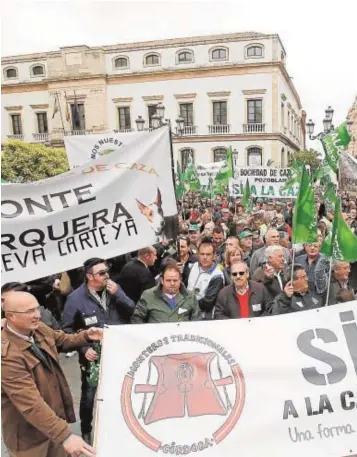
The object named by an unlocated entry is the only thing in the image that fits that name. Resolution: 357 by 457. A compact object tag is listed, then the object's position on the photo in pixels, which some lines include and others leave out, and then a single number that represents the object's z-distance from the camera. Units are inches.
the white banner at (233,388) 94.1
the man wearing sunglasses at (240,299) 142.6
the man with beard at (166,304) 130.9
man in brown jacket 90.0
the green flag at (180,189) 441.0
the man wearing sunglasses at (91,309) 132.1
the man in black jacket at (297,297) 141.5
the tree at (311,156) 1531.7
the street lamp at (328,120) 464.1
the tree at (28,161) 1197.1
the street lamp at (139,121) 559.0
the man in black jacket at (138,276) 178.4
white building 1459.2
